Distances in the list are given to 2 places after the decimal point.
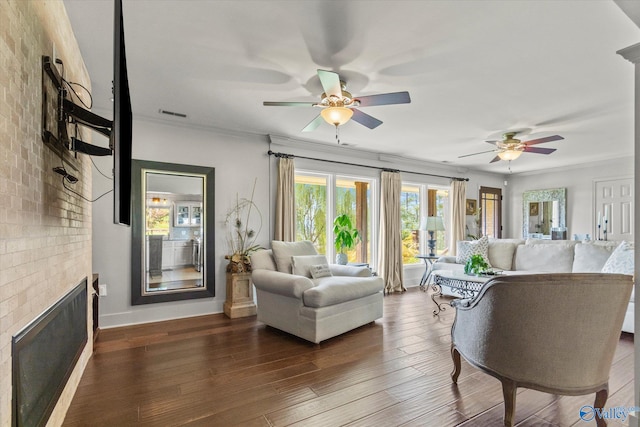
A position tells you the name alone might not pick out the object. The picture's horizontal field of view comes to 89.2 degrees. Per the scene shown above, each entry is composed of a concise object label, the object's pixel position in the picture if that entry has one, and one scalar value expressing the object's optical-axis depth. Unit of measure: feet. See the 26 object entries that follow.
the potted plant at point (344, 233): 17.28
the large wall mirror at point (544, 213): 23.50
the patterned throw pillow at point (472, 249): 18.15
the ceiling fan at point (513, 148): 14.44
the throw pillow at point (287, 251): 12.98
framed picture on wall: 24.41
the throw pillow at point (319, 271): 12.77
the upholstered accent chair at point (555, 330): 5.48
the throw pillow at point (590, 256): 13.87
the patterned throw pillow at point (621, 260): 11.71
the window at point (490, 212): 25.30
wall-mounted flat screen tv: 4.50
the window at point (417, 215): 21.29
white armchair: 10.43
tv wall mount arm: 5.62
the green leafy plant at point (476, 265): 13.05
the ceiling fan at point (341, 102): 8.59
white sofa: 13.99
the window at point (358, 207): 18.78
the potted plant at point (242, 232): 14.07
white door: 20.21
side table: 19.65
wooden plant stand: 13.64
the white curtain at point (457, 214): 22.82
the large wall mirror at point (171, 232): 12.66
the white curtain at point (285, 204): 15.42
